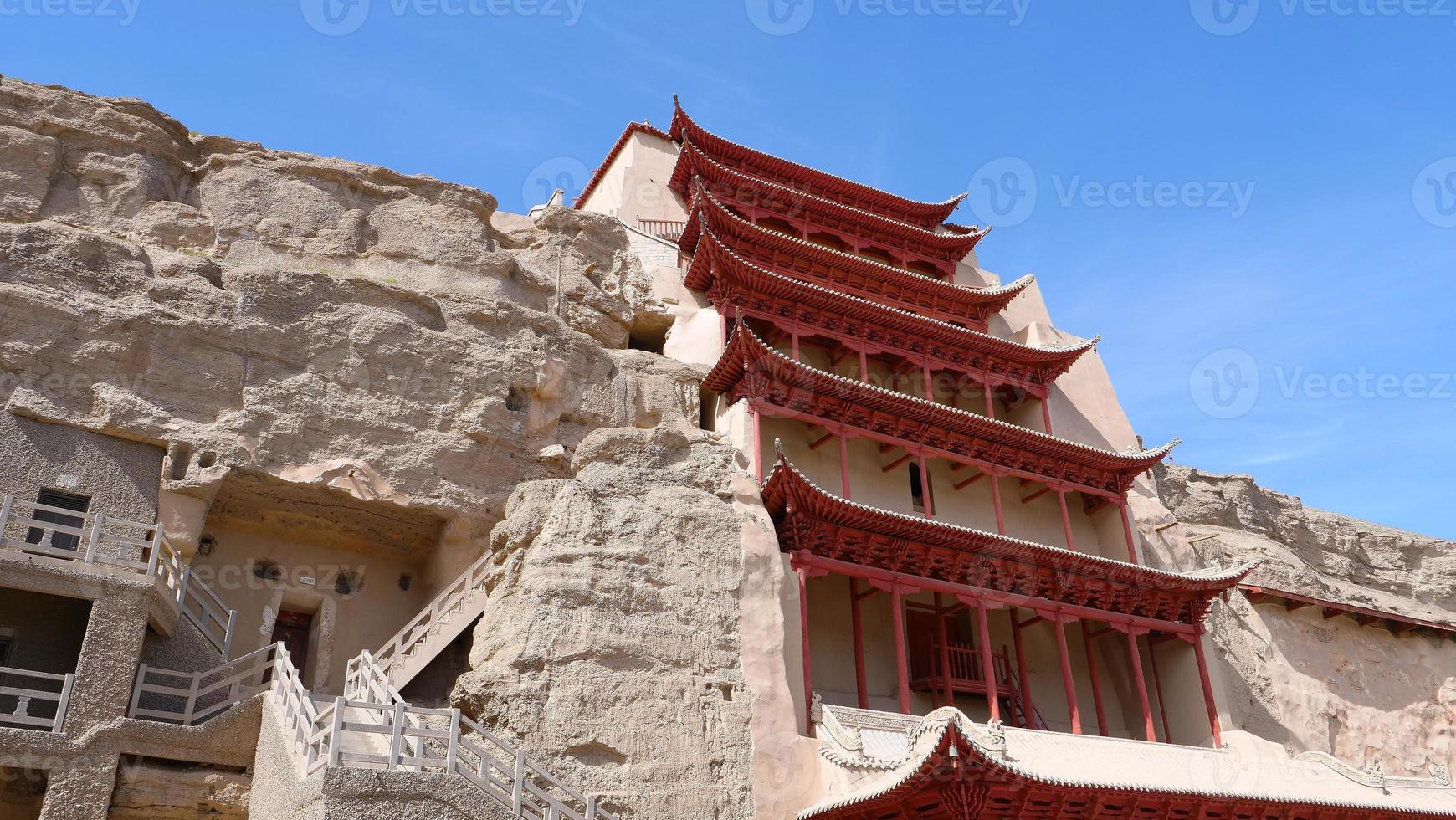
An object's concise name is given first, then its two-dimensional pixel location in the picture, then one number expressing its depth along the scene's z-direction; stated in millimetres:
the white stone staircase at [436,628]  16219
